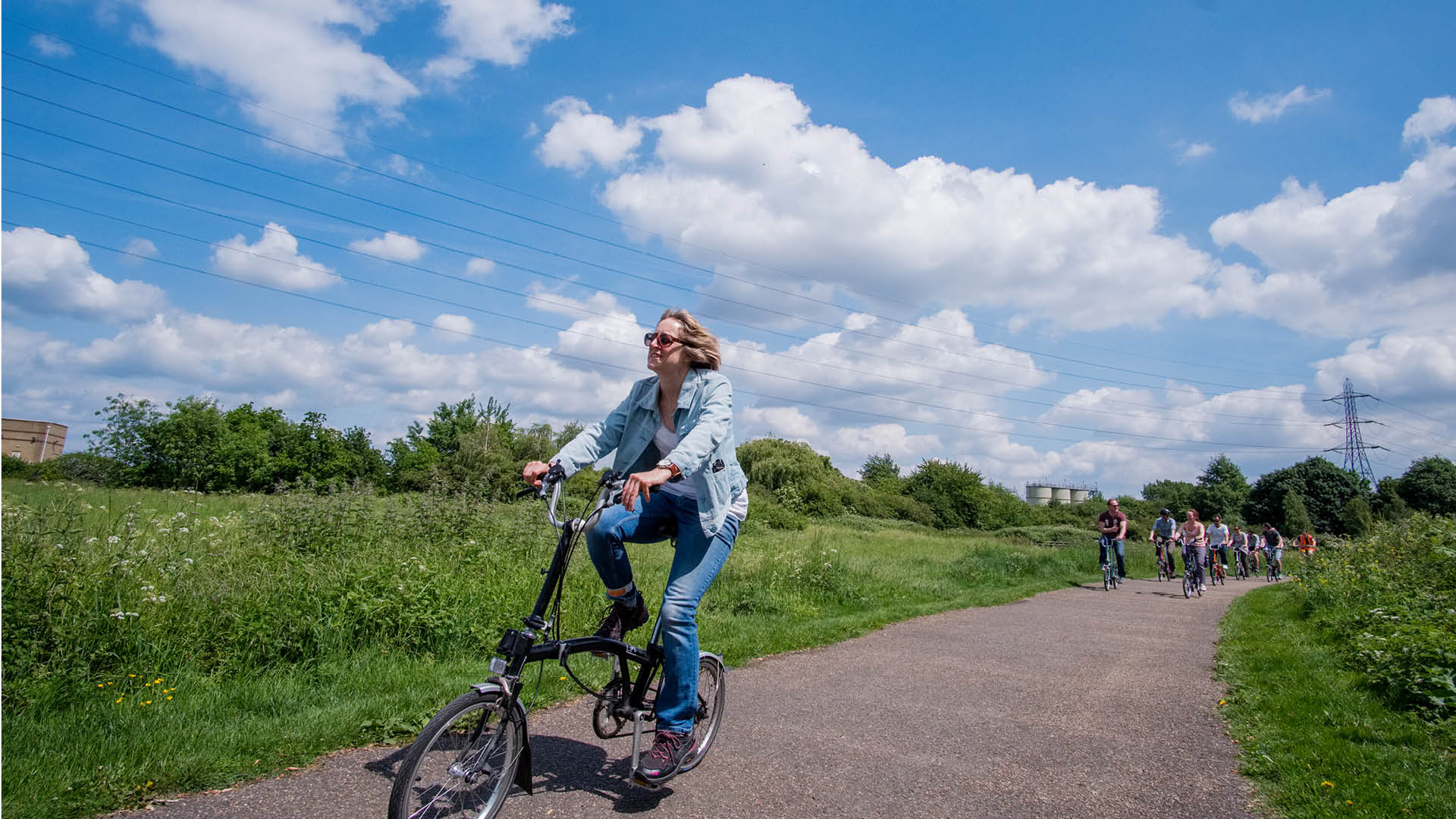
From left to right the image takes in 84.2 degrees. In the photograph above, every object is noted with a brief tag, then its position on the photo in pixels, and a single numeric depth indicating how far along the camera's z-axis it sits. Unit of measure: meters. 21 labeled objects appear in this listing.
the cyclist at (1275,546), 25.61
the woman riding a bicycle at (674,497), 3.79
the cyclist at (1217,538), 23.20
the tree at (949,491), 63.12
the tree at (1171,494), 99.32
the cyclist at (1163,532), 19.89
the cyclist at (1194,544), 17.84
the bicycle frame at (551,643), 3.23
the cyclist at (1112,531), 17.91
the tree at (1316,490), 77.56
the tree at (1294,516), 64.00
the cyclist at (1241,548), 28.31
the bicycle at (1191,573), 17.78
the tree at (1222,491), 87.81
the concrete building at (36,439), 72.31
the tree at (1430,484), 77.50
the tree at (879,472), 82.69
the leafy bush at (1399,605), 6.28
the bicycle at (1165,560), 20.74
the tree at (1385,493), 71.46
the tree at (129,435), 46.25
